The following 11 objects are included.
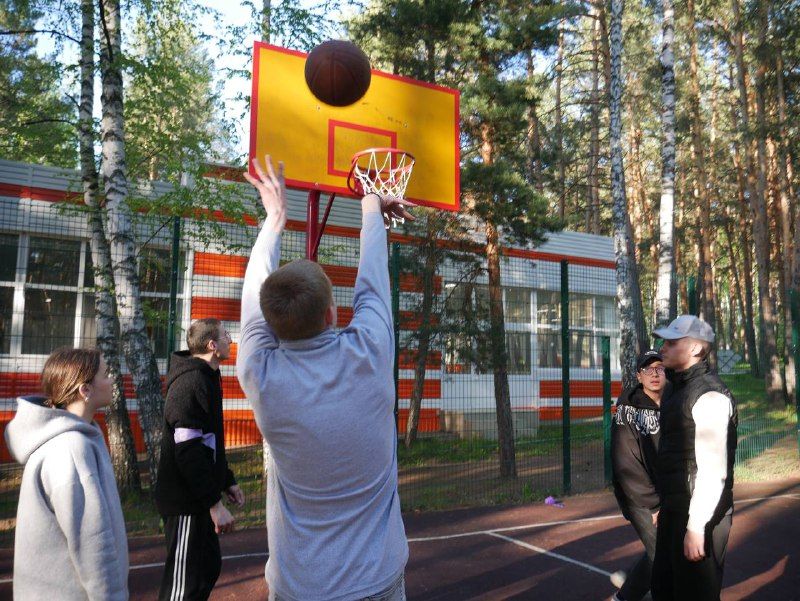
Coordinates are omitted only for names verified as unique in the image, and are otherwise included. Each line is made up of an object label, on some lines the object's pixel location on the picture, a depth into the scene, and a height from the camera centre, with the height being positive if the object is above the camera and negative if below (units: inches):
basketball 166.2 +71.5
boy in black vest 129.0 -22.2
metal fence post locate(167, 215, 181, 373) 288.2 +29.0
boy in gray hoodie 74.7 -8.1
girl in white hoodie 85.2 -21.1
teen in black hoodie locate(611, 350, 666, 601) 176.1 -27.4
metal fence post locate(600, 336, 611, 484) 365.7 -24.4
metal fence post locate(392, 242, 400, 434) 329.1 +34.6
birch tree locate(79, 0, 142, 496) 326.0 +18.8
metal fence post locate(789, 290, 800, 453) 452.4 +24.1
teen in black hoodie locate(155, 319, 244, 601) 138.6 -26.9
